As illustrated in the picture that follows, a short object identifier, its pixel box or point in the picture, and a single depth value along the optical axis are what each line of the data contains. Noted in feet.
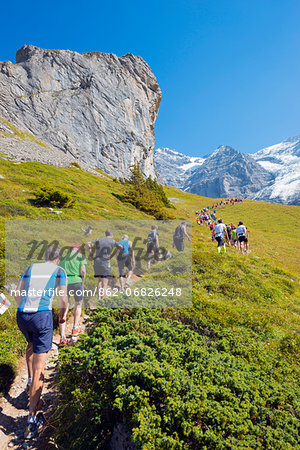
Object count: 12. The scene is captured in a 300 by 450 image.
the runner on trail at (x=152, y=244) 44.74
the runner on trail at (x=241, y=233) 59.77
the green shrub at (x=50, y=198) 65.21
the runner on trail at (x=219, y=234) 55.22
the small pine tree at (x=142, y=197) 108.17
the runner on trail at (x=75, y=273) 24.02
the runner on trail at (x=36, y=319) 14.92
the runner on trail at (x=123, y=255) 33.78
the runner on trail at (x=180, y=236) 50.01
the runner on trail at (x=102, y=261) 29.60
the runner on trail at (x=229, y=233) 82.03
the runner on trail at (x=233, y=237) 75.92
